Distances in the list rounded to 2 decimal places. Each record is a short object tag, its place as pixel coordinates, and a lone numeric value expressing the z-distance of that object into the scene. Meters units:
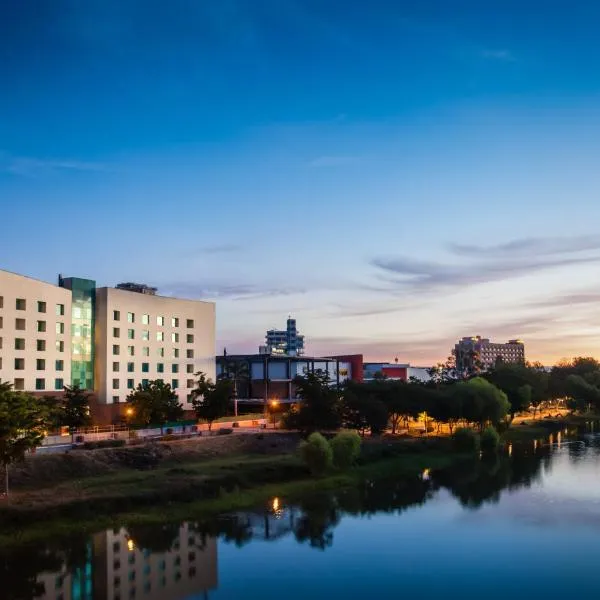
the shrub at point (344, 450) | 83.56
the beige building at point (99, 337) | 92.81
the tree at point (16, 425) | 57.12
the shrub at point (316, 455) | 80.06
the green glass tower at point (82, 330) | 102.62
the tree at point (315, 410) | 100.12
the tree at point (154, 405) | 95.62
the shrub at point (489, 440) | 110.62
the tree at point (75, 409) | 89.38
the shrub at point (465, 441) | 107.81
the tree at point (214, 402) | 101.25
